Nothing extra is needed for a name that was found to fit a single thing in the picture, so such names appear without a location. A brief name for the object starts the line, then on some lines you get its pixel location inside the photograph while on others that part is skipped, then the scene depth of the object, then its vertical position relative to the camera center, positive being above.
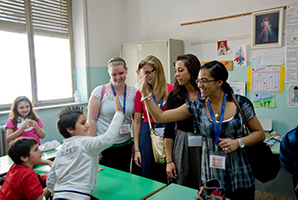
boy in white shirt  1.43 -0.52
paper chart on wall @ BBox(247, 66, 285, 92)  3.03 -0.04
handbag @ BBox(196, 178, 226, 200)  1.22 -0.62
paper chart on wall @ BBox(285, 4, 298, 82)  2.90 +0.41
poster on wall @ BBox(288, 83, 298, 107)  2.94 -0.25
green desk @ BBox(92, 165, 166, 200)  1.55 -0.79
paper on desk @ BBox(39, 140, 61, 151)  2.74 -0.80
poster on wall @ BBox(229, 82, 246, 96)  3.32 -0.16
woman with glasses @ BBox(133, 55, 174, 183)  1.98 -0.42
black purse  1.45 -0.55
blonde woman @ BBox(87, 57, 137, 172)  2.07 -0.29
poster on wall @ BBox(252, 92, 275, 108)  3.11 -0.33
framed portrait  3.00 +0.64
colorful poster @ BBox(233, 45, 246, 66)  3.28 +0.30
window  3.50 +0.49
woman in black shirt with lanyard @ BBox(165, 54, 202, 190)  1.69 -0.44
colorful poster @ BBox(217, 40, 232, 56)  3.43 +0.43
